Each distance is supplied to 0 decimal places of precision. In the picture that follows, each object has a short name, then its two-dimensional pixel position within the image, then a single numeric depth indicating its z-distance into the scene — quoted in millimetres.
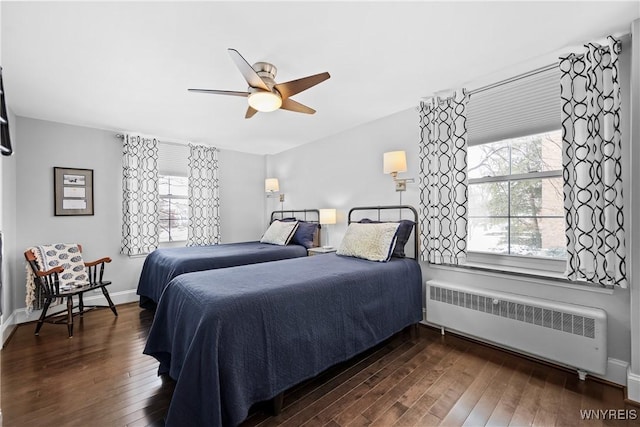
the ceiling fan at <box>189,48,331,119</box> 2037
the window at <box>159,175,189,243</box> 4430
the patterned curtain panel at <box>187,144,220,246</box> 4551
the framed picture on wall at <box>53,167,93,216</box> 3535
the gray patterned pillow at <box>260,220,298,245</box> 4219
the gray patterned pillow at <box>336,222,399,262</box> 2787
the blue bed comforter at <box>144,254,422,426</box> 1437
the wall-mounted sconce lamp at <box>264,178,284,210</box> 5098
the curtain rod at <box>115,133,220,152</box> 4362
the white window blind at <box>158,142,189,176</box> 4367
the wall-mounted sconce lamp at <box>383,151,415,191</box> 3051
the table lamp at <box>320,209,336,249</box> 3984
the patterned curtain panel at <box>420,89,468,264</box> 2674
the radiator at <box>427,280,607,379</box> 1949
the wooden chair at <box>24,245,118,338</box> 2826
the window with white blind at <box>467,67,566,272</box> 2320
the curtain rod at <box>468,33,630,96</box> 1926
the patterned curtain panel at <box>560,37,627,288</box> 1878
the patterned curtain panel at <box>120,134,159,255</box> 3961
